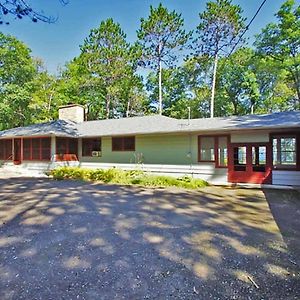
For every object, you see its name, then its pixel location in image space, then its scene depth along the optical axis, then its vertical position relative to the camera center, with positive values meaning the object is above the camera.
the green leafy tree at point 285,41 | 22.59 +10.45
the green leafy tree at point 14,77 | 25.70 +8.15
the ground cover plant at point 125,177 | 11.33 -1.30
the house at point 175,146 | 10.84 +0.30
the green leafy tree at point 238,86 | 26.58 +7.35
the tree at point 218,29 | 21.34 +10.92
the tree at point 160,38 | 23.11 +10.99
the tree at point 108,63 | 24.97 +9.19
